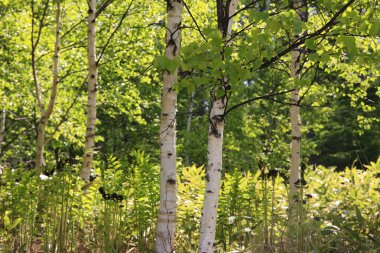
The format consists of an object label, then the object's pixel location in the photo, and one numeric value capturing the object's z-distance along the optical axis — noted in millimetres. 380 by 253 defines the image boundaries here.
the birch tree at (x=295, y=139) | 12813
